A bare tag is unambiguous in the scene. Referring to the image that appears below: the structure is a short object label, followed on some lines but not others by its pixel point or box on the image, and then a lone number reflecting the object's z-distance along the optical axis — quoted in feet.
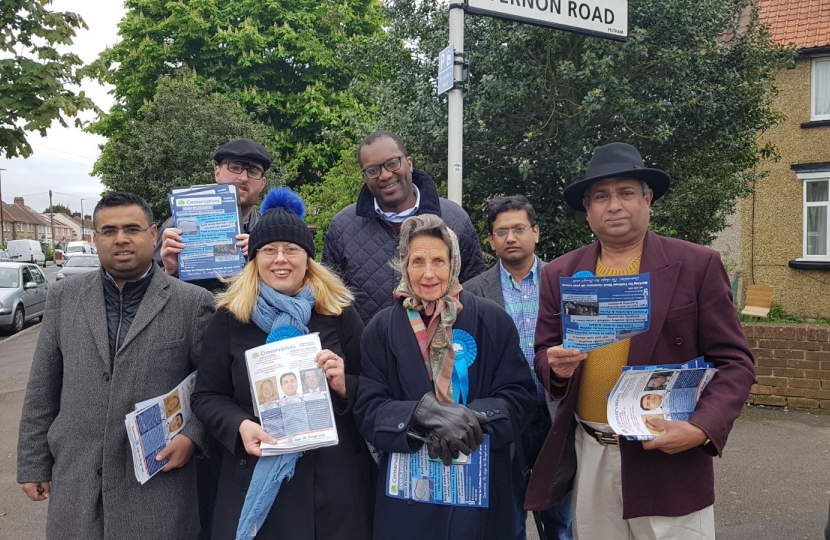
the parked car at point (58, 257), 192.58
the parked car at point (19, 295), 48.01
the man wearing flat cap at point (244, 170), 11.89
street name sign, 15.78
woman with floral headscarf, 7.97
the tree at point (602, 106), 23.35
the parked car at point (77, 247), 163.26
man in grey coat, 8.58
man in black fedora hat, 7.60
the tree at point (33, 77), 32.45
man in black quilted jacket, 11.06
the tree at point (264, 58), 68.54
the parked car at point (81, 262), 73.15
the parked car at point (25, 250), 161.30
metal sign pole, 18.10
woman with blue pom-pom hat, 8.32
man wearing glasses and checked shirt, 10.78
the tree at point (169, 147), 45.34
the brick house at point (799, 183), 46.83
